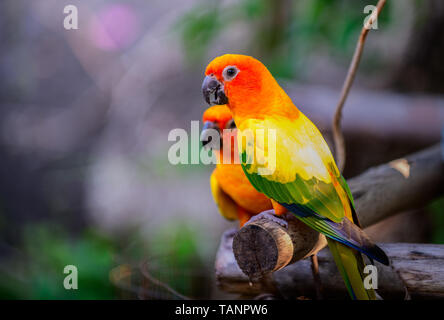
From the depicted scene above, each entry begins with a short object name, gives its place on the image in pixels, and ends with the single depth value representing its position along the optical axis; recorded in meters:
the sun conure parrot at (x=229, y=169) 1.02
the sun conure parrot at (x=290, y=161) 0.94
